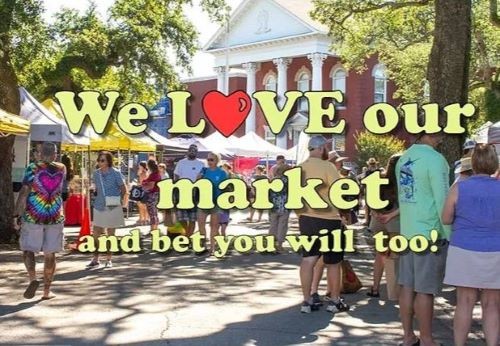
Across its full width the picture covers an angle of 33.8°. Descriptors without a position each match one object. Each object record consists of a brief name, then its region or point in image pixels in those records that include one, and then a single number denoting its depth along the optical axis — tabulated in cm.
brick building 5466
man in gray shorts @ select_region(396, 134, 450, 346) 646
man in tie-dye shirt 899
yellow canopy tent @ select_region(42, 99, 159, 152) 2128
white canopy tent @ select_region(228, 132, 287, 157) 3137
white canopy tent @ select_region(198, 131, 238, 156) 3016
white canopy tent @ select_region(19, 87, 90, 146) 1681
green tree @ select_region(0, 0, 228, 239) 1563
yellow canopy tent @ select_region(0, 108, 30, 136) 1276
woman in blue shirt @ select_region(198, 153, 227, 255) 1370
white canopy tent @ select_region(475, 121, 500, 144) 1070
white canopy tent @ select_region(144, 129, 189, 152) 2494
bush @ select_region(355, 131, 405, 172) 4688
